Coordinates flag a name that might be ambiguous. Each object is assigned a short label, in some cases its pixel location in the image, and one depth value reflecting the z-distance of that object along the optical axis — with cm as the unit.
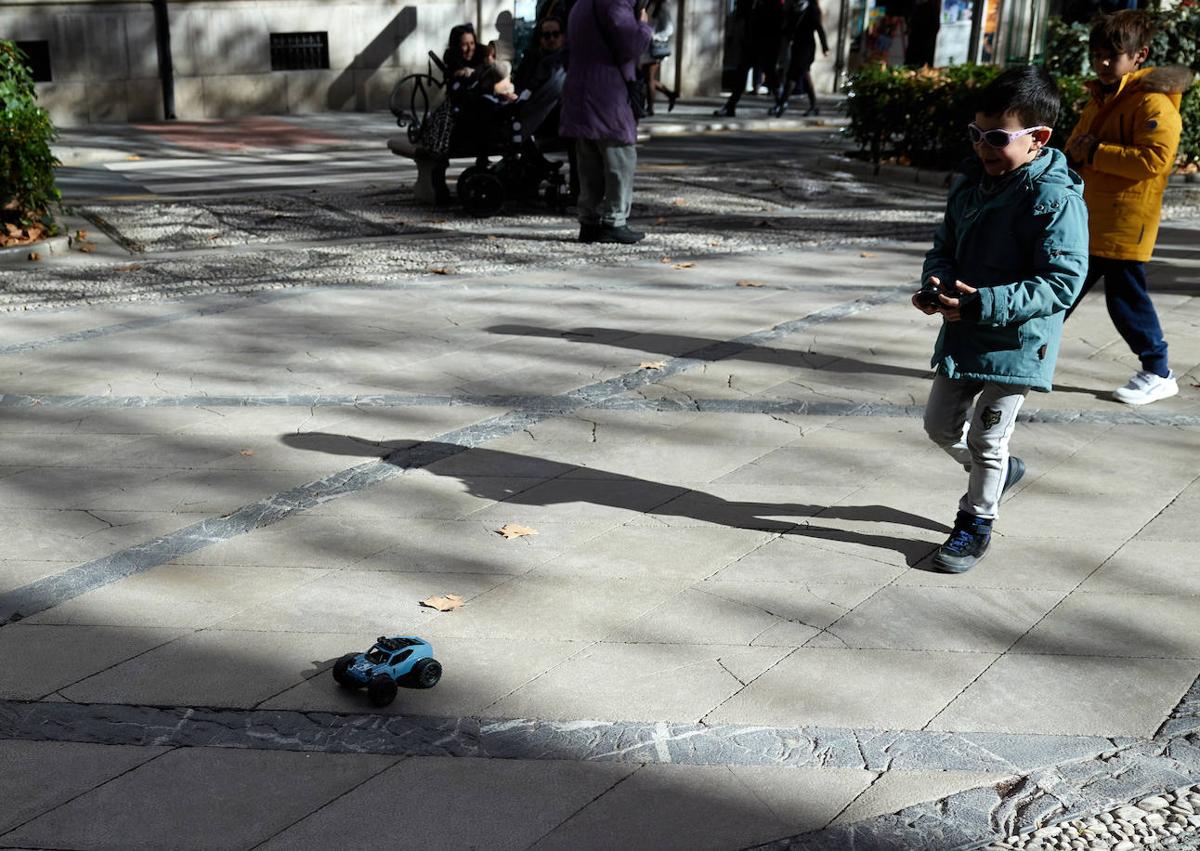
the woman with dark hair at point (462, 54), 1248
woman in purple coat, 959
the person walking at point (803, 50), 2064
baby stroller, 1109
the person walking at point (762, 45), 2047
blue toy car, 363
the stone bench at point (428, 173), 1181
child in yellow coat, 581
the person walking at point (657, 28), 1984
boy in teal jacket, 416
